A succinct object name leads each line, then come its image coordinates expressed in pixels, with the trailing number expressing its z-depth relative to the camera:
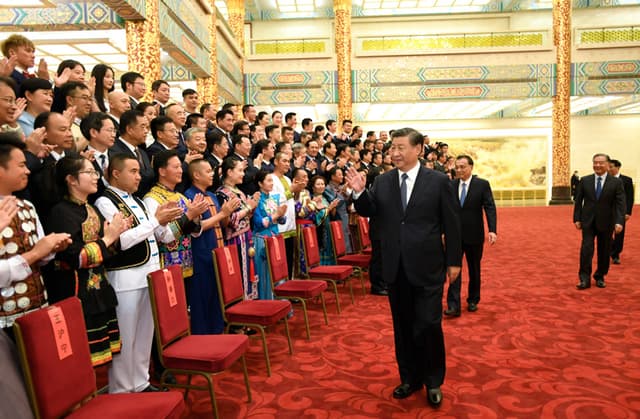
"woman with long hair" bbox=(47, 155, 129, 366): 2.13
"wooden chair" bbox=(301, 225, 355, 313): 4.29
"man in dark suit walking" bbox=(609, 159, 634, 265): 6.26
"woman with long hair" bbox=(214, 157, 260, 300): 3.60
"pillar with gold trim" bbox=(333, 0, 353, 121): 14.12
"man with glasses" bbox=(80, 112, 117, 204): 2.69
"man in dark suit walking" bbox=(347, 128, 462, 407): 2.54
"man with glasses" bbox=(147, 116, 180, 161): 3.35
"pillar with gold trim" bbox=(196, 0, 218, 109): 10.59
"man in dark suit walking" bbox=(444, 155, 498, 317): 4.27
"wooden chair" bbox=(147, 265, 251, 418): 2.25
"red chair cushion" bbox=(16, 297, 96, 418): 1.59
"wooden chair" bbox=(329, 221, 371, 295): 4.96
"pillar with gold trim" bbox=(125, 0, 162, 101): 6.56
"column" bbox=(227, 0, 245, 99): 13.99
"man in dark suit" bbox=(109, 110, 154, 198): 2.94
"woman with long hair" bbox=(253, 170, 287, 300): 4.08
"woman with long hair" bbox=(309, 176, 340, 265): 4.96
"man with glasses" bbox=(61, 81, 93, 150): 2.96
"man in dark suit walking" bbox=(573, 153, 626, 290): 4.94
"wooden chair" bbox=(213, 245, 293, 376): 3.01
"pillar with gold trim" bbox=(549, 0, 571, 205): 14.22
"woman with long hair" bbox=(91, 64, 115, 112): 3.54
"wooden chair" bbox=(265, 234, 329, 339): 3.67
